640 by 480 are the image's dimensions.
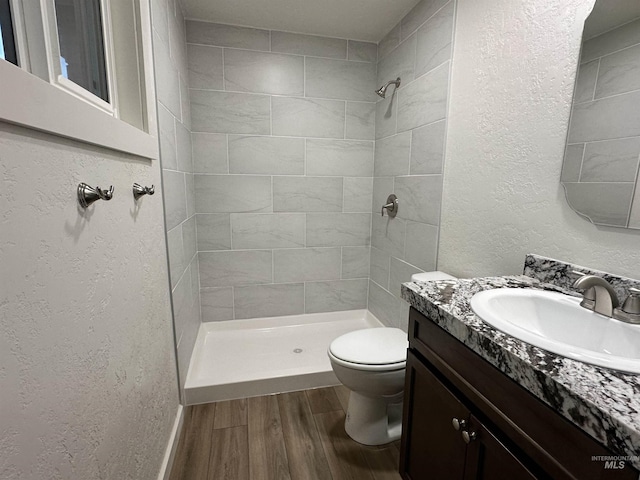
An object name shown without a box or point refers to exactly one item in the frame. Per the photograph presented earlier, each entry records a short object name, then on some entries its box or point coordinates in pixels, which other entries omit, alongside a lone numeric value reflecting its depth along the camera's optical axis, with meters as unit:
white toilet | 1.42
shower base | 1.87
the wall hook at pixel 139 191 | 1.04
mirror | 0.90
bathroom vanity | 0.50
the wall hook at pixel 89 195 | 0.70
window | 0.54
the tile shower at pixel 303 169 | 1.95
